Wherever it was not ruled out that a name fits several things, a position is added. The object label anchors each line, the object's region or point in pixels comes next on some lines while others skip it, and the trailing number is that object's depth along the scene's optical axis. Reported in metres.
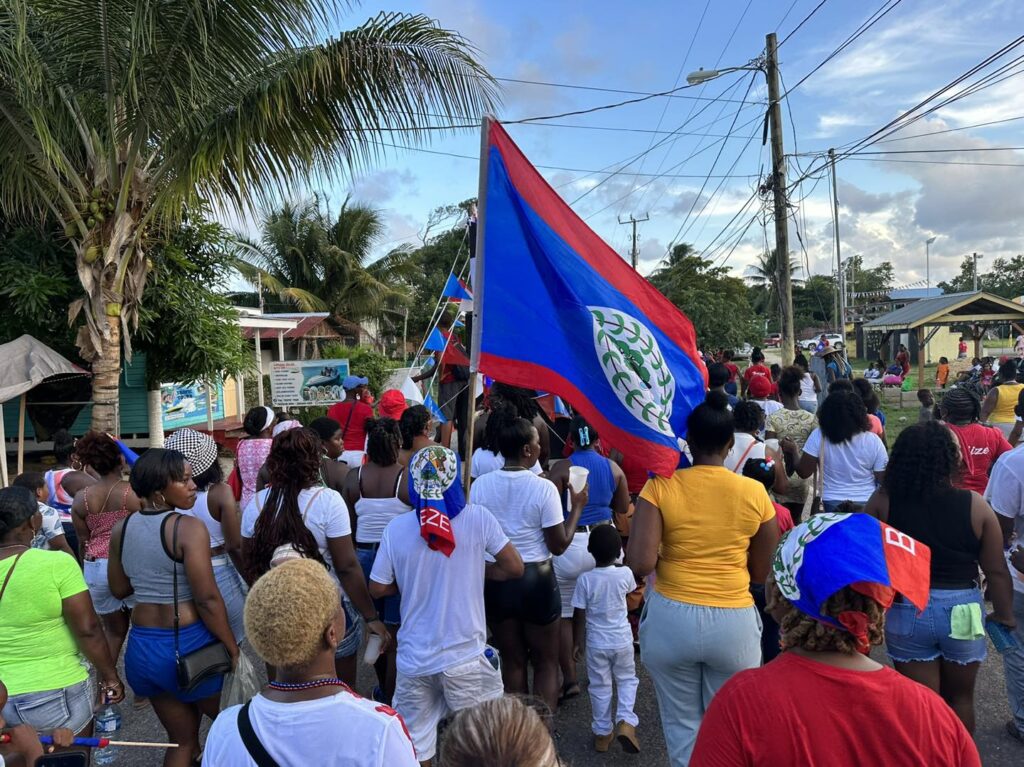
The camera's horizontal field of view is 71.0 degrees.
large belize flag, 3.56
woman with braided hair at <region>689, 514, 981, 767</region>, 1.63
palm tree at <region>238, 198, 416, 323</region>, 28.09
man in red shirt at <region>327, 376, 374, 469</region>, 7.15
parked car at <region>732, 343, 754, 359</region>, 41.03
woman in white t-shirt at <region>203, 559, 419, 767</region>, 1.79
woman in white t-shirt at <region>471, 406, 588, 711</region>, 3.73
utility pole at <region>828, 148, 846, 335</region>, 31.87
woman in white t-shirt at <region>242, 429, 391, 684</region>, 3.58
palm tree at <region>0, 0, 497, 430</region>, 7.25
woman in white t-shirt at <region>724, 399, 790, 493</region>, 4.63
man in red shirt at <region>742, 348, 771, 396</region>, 10.57
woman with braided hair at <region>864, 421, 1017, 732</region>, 3.20
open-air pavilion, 23.41
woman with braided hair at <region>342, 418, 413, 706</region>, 4.52
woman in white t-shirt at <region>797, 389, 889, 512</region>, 4.83
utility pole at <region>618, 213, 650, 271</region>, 44.97
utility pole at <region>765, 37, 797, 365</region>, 14.49
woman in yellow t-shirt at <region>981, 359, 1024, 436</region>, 7.16
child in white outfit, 3.87
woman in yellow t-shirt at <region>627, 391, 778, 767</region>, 2.85
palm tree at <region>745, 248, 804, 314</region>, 68.38
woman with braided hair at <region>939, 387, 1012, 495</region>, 5.08
